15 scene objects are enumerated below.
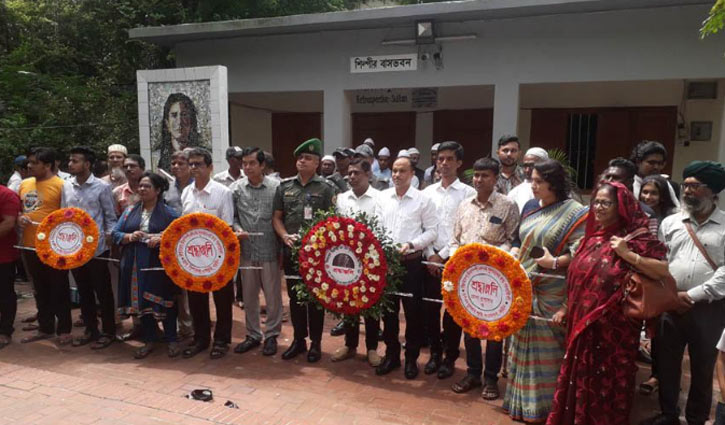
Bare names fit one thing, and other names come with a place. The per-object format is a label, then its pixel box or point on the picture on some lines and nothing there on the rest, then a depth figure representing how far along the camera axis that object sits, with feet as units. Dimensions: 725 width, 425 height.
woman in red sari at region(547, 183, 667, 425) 10.13
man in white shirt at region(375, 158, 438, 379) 14.10
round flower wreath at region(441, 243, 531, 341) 11.28
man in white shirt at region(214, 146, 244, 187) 21.89
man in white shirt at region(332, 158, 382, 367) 14.60
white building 23.44
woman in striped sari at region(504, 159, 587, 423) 11.22
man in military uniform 15.39
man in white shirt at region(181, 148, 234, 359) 16.02
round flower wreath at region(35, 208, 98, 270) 16.20
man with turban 11.00
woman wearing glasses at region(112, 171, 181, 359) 15.76
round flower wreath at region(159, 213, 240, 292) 15.08
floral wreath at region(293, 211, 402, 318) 13.43
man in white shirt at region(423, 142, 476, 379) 14.32
